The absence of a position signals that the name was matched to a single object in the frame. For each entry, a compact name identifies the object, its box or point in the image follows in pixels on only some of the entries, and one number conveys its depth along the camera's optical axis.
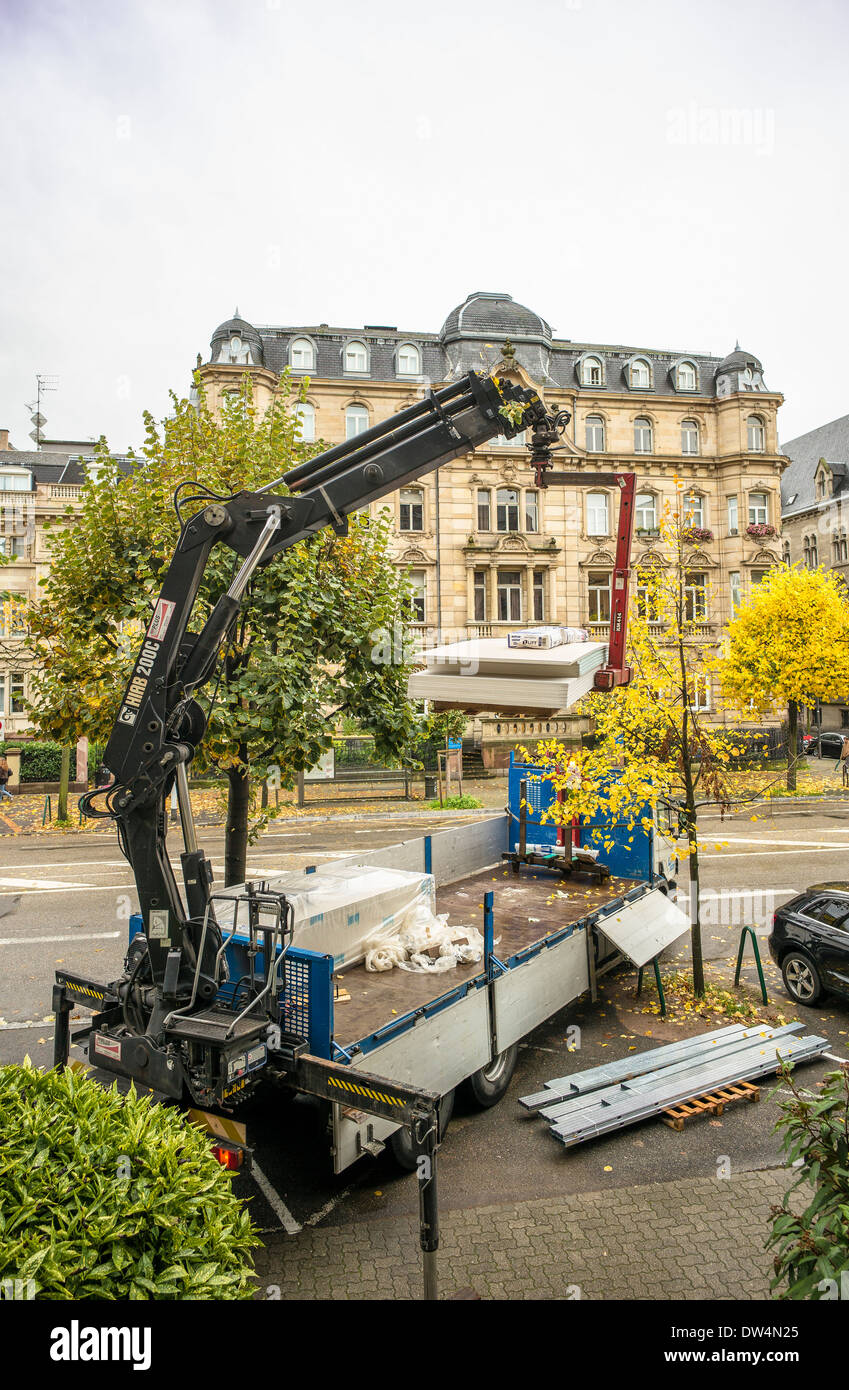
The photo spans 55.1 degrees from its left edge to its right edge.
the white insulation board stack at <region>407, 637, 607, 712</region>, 7.82
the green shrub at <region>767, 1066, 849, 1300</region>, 3.43
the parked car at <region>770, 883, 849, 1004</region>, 9.60
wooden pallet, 7.33
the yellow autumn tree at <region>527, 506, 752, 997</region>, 9.80
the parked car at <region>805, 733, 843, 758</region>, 37.59
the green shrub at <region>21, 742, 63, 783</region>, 29.58
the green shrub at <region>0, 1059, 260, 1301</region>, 3.24
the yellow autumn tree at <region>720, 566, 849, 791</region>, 26.36
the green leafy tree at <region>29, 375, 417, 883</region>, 9.61
